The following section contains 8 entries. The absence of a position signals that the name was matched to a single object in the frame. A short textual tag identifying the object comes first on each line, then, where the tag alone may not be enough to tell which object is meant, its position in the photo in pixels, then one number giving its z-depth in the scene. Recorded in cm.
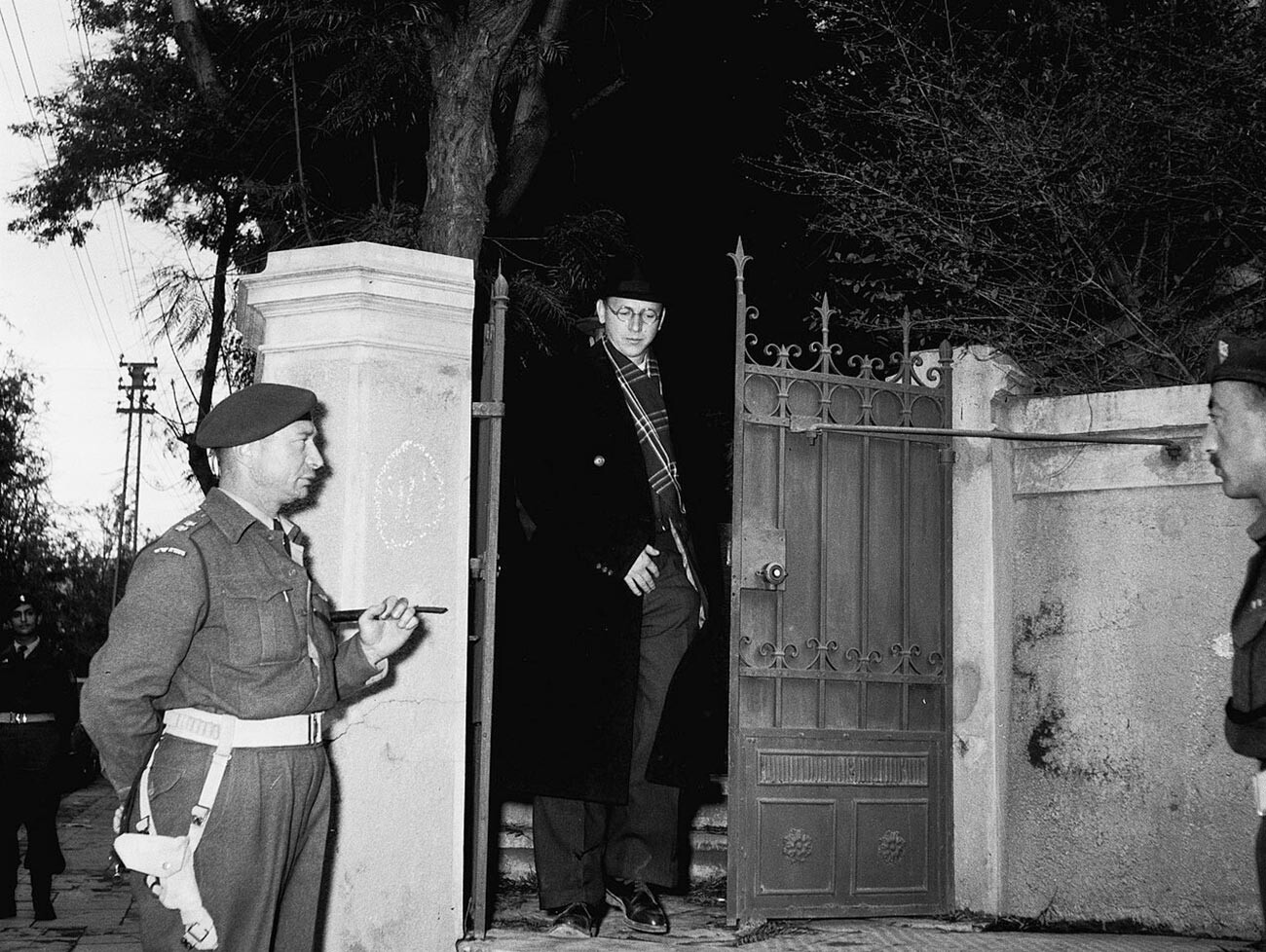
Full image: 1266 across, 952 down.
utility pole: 4344
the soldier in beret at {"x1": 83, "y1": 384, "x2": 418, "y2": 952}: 336
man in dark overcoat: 530
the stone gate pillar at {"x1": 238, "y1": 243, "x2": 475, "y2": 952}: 484
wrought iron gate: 564
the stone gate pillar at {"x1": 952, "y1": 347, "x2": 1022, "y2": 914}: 586
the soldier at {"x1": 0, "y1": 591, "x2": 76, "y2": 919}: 834
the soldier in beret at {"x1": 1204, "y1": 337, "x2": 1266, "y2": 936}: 327
